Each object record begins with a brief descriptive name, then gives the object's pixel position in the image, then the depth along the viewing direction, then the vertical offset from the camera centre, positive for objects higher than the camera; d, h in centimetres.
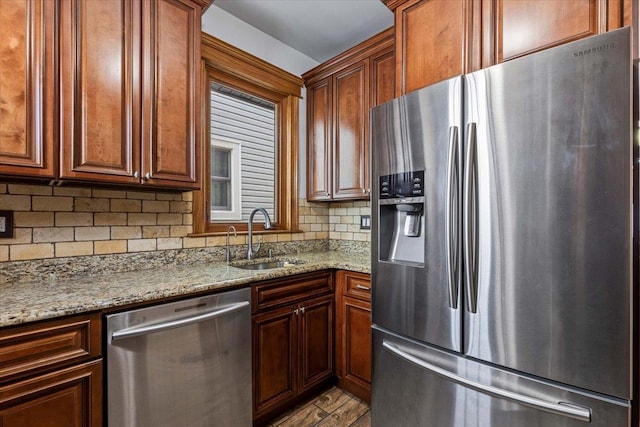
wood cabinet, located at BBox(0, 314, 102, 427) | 105 -57
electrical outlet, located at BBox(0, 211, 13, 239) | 148 -6
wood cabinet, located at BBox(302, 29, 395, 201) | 233 +82
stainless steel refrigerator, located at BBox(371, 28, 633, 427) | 100 -12
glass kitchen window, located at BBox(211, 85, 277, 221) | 242 +62
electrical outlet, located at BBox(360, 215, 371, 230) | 275 -8
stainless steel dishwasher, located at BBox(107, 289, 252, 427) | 127 -68
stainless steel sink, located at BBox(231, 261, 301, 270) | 227 -39
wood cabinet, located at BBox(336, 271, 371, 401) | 204 -80
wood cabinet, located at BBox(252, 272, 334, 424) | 178 -78
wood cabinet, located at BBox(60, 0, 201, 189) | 141 +59
